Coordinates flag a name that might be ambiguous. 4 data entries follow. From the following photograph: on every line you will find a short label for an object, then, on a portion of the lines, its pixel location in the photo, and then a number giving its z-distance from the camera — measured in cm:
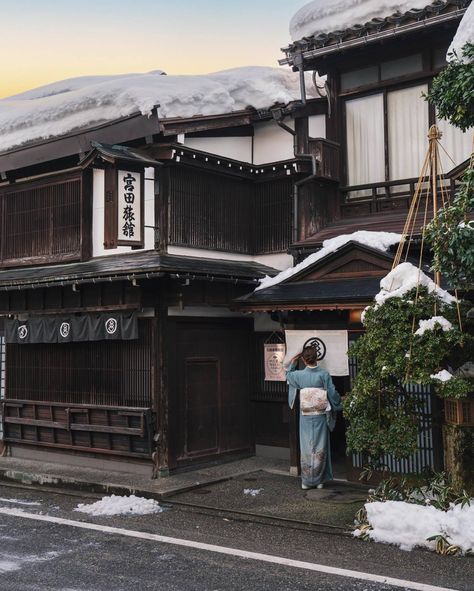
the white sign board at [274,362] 1330
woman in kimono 1098
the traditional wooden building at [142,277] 1249
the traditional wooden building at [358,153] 1166
